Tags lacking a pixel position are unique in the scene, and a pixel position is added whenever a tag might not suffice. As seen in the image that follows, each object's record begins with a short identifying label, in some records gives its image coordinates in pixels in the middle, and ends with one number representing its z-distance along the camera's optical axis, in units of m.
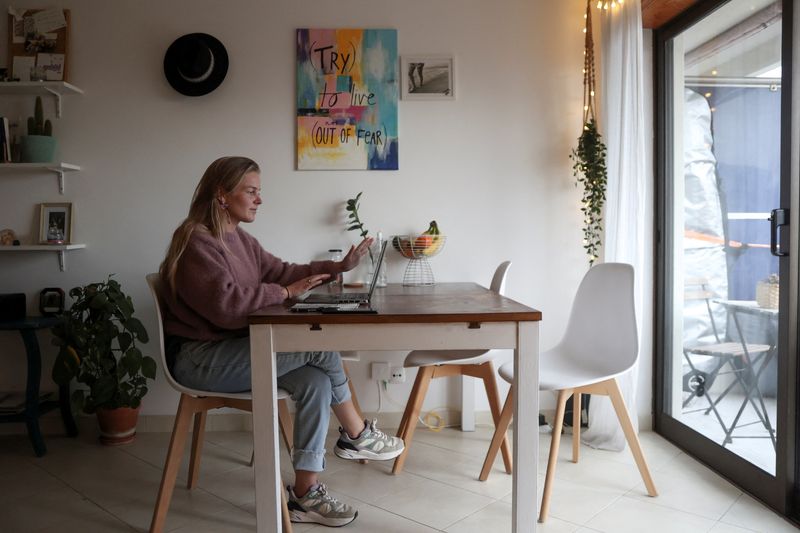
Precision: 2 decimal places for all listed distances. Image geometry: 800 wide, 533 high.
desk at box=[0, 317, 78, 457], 2.81
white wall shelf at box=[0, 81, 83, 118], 2.95
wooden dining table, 1.74
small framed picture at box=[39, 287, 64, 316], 3.10
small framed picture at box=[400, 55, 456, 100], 3.11
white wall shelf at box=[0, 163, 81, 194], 2.96
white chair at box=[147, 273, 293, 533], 1.97
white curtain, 2.78
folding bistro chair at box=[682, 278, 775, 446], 2.35
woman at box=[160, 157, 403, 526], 1.91
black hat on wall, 2.99
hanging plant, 2.94
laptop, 1.80
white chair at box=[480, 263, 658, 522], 2.18
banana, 2.98
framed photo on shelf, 3.09
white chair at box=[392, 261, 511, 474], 2.54
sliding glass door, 2.19
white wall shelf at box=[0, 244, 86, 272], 2.96
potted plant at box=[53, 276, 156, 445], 2.83
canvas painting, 3.09
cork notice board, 3.06
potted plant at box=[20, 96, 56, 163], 2.96
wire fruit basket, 2.96
